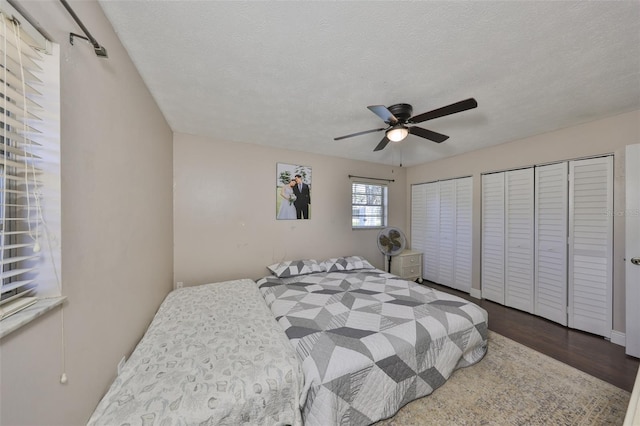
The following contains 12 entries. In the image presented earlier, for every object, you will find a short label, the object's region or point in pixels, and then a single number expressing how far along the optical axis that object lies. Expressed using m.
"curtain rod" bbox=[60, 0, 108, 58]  0.82
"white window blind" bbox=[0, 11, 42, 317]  0.63
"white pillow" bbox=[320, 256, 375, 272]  3.15
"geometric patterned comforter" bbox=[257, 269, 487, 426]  1.28
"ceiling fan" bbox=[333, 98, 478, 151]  1.60
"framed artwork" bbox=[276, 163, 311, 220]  3.27
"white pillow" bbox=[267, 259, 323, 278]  2.89
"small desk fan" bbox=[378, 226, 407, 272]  3.46
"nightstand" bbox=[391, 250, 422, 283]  3.89
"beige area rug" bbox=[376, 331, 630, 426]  1.41
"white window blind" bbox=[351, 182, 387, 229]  3.93
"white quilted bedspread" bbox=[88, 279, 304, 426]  0.99
